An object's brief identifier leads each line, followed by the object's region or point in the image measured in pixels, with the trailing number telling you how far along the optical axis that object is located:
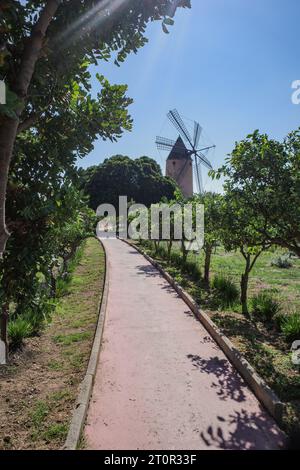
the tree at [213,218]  8.51
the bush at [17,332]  6.89
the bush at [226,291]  10.87
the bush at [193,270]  15.14
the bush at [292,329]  7.71
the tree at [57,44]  3.02
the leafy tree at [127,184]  46.81
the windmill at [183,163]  43.38
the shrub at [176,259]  18.25
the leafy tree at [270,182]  6.04
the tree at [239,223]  7.14
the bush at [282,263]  19.77
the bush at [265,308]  9.41
